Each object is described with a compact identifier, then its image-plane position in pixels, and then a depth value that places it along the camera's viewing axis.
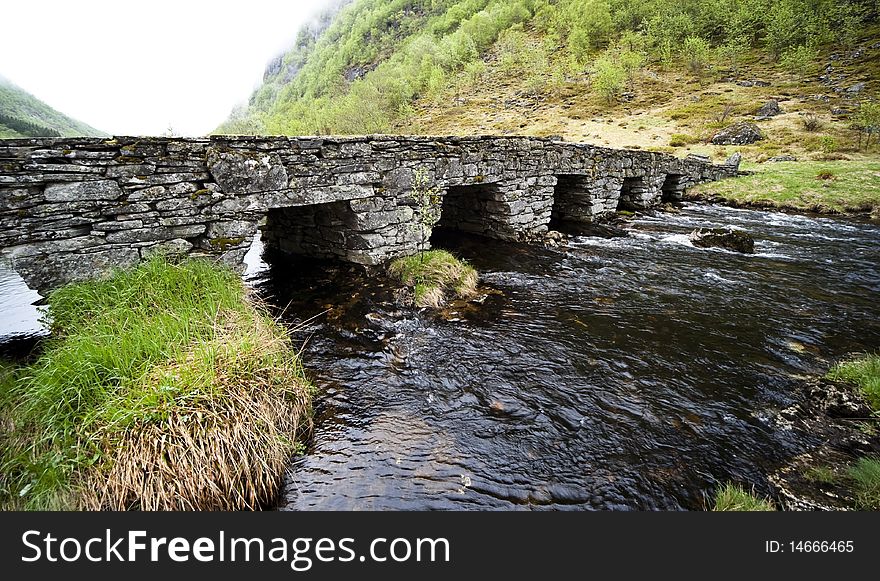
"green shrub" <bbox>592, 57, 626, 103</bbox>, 49.69
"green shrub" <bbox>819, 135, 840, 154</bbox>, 25.25
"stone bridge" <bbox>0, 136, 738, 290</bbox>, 4.55
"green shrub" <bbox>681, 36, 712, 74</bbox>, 53.59
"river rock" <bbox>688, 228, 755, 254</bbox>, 10.26
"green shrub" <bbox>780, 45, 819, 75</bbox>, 47.04
